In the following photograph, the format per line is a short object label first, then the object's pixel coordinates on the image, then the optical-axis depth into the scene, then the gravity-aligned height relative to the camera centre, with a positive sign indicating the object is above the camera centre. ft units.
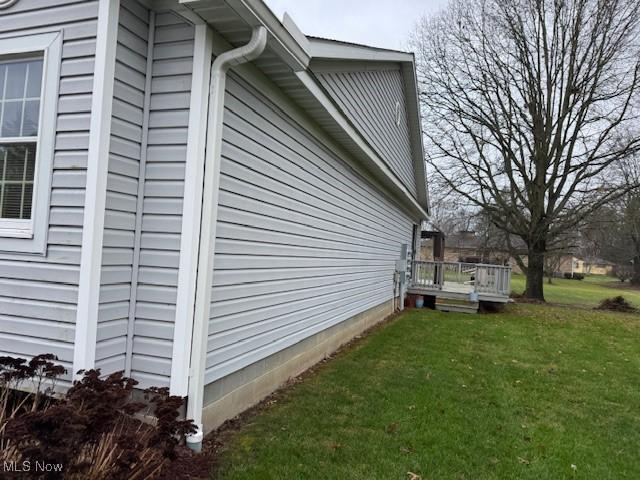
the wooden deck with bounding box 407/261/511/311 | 45.24 -2.28
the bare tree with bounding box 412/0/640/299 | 55.62 +22.00
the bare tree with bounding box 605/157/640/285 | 57.77 +9.96
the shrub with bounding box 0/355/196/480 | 6.21 -3.06
